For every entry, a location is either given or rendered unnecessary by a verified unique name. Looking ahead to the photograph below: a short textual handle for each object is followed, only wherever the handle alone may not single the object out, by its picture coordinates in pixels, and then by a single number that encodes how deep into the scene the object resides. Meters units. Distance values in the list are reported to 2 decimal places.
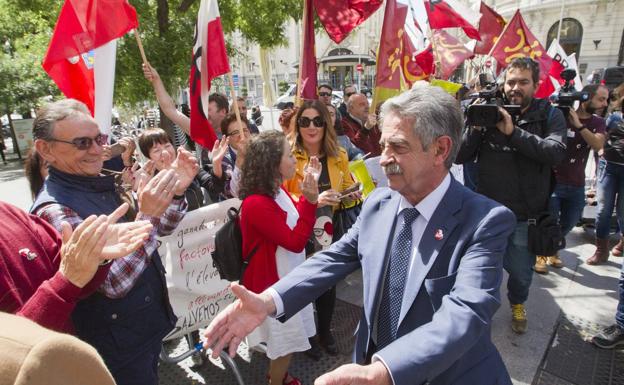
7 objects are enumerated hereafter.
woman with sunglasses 3.25
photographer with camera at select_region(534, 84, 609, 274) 4.33
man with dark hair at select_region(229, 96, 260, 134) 5.40
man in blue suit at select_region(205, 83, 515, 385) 1.39
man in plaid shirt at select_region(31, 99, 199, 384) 1.83
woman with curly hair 2.43
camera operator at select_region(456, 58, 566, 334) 2.97
